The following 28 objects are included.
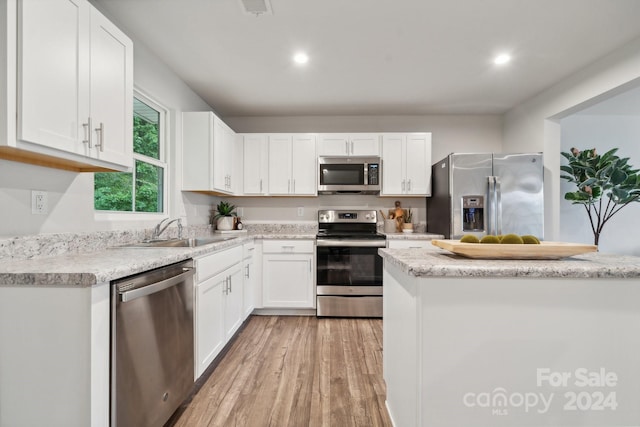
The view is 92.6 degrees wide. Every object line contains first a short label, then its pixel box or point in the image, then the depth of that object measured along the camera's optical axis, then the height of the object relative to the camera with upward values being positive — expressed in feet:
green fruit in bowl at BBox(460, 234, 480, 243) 4.35 -0.34
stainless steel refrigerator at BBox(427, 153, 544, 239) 10.21 +0.72
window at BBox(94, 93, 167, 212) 7.12 +1.03
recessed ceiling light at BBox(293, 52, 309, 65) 8.21 +4.32
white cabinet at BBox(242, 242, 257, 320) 9.92 -2.23
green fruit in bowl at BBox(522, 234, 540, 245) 4.14 -0.34
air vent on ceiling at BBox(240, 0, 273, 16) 6.07 +4.23
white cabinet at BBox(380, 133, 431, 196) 12.14 +2.07
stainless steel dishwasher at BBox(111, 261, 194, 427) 3.91 -1.95
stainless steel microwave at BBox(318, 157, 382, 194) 12.09 +1.62
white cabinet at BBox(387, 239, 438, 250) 11.02 -1.02
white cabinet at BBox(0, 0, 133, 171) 3.76 +1.86
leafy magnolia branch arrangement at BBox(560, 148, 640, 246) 10.55 +1.35
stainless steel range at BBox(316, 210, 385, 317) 10.98 -2.23
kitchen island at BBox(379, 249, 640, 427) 3.51 -1.50
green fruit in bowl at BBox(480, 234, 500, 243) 4.15 -0.33
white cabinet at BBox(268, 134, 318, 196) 12.25 +2.08
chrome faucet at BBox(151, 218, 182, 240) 7.92 -0.44
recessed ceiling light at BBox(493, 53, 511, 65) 8.29 +4.35
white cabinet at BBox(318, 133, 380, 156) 12.17 +2.82
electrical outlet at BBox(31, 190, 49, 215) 5.06 +0.19
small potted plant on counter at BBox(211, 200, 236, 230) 12.10 -0.10
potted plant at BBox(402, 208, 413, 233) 12.74 -0.29
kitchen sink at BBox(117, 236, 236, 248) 6.70 -0.70
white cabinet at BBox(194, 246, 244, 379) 6.43 -2.17
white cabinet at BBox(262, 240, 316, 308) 11.21 -2.18
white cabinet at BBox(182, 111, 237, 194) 9.88 +2.03
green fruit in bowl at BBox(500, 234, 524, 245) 4.07 -0.33
